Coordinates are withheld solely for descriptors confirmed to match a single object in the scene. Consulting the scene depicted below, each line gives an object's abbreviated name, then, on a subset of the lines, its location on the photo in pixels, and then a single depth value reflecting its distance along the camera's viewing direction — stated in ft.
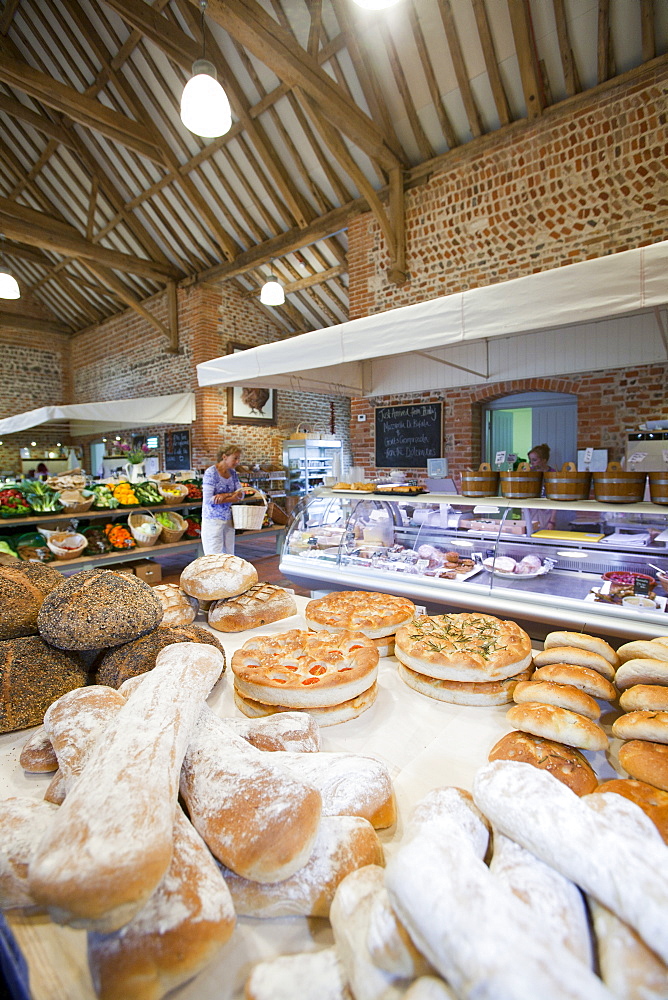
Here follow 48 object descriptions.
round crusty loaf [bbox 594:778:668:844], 2.86
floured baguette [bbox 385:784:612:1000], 1.57
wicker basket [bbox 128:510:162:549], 18.58
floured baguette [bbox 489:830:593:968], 1.86
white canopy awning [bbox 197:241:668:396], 8.05
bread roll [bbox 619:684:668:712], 3.84
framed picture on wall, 35.70
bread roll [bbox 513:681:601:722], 3.94
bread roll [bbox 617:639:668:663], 4.53
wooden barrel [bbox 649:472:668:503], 8.47
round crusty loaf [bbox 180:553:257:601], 6.68
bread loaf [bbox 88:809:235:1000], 1.95
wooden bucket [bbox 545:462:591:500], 9.53
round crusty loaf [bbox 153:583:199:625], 6.40
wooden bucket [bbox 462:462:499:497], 11.16
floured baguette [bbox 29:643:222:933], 1.87
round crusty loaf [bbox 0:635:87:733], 4.28
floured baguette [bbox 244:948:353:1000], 2.02
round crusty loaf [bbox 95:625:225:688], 4.53
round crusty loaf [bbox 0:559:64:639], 4.59
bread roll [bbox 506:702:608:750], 3.54
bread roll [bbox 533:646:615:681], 4.63
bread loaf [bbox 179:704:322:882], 2.39
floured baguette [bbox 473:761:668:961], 1.92
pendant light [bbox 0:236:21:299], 24.30
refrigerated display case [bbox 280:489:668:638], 8.42
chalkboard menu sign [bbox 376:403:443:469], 22.50
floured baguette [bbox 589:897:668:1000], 1.73
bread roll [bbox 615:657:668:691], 4.22
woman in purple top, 16.87
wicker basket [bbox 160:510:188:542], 19.35
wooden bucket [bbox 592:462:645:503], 8.87
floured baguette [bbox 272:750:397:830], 3.04
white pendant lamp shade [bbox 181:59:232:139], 12.54
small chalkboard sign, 36.52
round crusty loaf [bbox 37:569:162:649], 4.46
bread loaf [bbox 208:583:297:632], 6.68
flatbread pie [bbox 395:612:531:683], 4.78
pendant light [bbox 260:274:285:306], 26.09
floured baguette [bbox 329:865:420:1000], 1.92
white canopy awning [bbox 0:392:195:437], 29.07
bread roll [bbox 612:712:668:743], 3.47
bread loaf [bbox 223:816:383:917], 2.51
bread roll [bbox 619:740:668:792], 3.15
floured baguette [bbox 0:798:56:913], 2.47
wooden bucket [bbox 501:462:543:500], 10.43
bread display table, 2.30
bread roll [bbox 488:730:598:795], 3.24
